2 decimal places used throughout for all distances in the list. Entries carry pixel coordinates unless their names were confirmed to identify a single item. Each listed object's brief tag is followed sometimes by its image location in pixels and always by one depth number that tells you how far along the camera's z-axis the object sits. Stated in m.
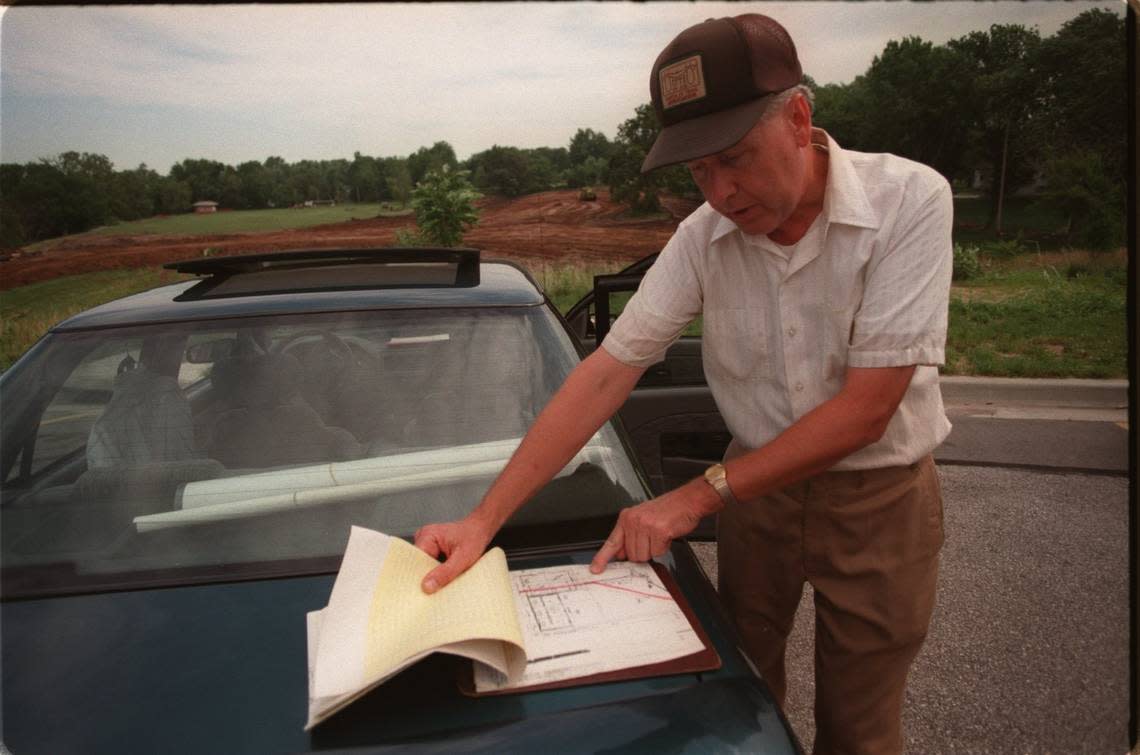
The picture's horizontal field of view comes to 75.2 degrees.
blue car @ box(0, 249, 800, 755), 1.01
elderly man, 1.32
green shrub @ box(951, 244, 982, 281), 10.24
